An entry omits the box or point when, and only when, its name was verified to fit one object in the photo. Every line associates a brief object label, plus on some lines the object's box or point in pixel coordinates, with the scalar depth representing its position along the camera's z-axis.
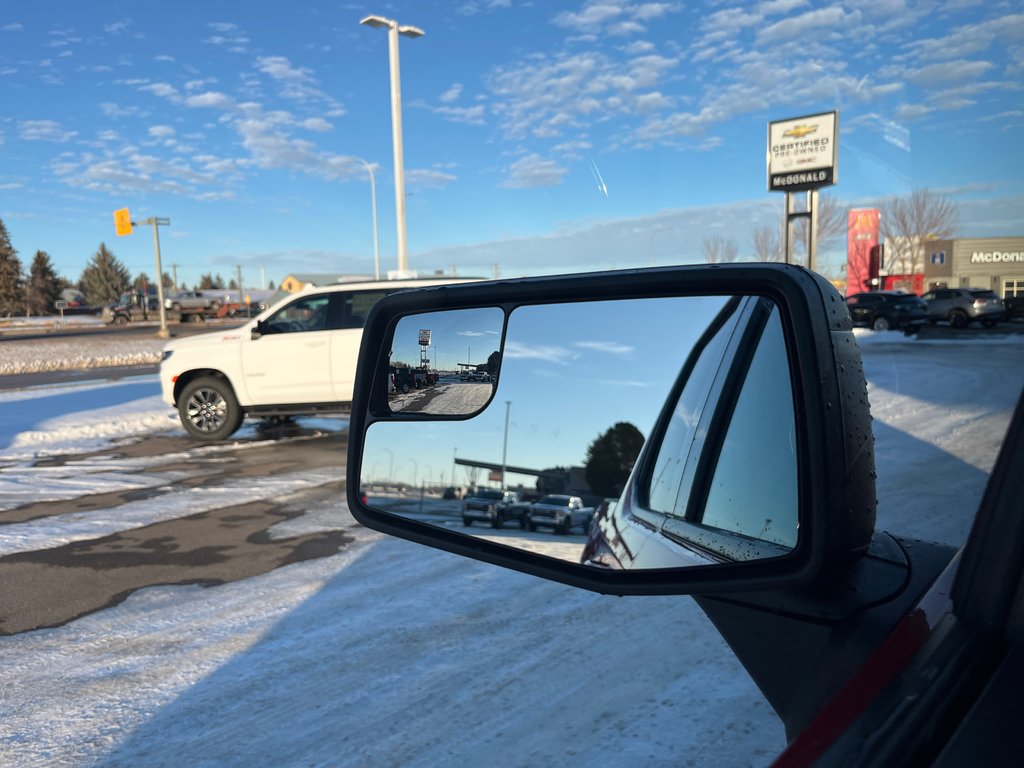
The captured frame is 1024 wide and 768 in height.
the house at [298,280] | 82.18
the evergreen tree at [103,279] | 97.56
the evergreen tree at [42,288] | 79.56
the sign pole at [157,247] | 31.28
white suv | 9.73
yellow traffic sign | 30.45
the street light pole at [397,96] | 15.55
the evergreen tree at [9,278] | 73.56
